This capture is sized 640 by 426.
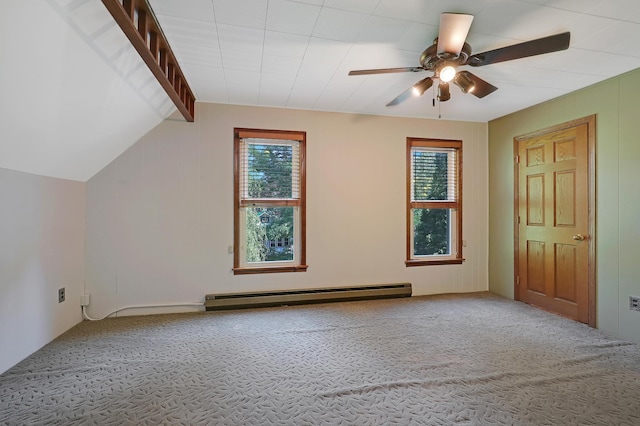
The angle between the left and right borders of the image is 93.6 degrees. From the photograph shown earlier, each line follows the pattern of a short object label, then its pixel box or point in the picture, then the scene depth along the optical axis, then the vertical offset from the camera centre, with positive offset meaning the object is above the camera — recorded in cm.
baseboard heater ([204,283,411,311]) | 340 -99
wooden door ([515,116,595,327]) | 303 -7
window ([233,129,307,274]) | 353 +15
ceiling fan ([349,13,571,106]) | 174 +103
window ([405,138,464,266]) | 407 +18
